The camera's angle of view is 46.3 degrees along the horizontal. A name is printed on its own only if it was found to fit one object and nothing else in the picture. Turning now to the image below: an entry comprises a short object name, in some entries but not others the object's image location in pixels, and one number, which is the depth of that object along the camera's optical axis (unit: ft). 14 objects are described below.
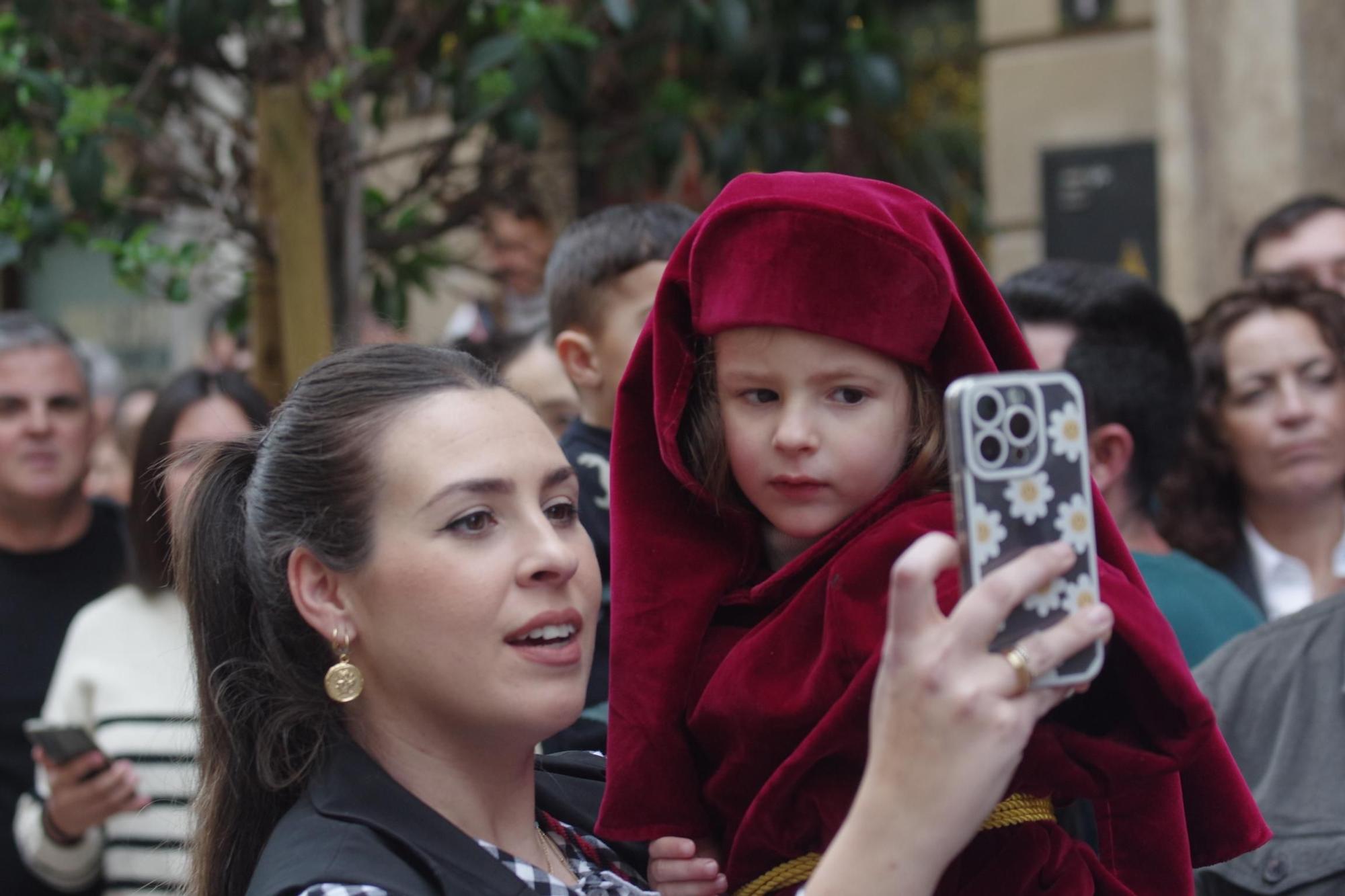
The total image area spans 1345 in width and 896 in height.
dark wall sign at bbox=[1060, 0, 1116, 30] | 24.34
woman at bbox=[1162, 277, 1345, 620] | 12.51
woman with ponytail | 6.61
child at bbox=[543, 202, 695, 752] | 10.91
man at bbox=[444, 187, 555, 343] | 15.34
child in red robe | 6.13
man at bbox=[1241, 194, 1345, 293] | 14.88
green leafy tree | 13.12
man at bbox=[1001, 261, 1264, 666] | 11.30
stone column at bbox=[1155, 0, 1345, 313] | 21.01
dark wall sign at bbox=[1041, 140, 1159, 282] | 23.12
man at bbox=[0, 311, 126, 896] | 13.60
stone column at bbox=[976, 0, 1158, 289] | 24.18
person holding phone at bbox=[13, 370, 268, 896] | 11.89
